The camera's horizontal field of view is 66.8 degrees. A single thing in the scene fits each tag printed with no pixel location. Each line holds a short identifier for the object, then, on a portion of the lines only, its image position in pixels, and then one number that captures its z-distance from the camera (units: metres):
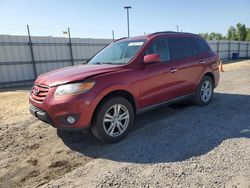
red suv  2.97
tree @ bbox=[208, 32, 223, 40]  62.57
